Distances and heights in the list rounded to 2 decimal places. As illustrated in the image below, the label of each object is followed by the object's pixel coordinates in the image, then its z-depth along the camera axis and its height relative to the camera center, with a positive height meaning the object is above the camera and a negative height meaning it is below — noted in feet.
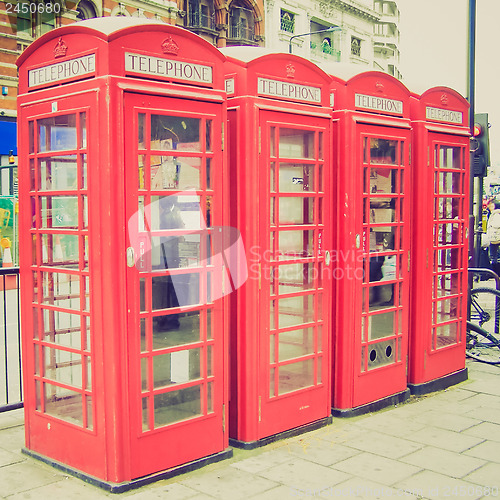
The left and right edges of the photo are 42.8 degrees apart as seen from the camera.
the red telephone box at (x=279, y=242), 14.64 -0.70
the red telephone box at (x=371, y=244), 17.02 -0.86
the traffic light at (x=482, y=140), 27.48 +3.12
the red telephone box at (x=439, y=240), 19.53 -0.89
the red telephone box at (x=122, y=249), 12.23 -0.72
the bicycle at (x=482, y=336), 24.72 -5.04
